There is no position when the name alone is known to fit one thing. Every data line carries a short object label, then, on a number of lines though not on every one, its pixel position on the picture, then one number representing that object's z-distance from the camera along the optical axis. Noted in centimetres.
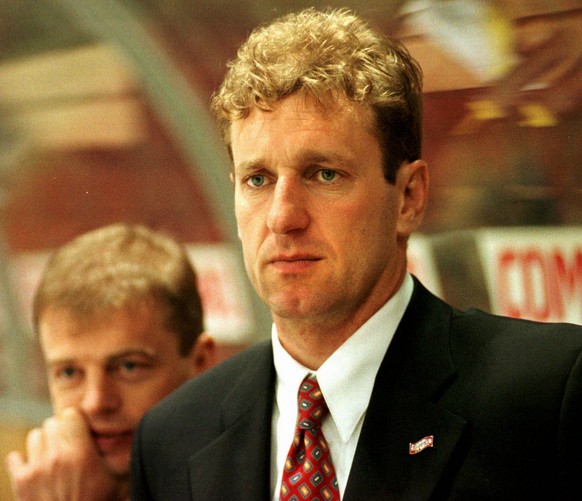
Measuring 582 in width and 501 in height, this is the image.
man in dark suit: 352
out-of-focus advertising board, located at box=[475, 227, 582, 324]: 469
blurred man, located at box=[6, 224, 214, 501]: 494
